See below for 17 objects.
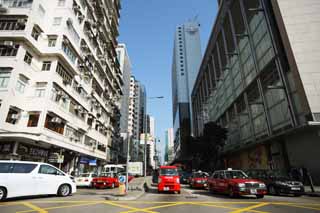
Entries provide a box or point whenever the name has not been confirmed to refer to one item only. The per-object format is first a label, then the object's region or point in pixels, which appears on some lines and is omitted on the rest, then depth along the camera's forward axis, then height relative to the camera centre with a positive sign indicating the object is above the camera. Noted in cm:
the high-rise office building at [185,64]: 11856 +6810
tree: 3678 +570
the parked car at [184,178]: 2988 -68
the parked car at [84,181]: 2058 -63
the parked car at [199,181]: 1962 -75
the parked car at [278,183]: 1333 -75
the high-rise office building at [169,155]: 17812 +1677
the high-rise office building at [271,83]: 2009 +1142
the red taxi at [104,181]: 1950 -63
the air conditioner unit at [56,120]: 2109 +574
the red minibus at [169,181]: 1495 -54
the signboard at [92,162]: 3336 +200
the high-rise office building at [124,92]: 7318 +3188
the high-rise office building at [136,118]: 9352 +3013
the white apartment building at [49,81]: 1852 +1035
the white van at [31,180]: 994 -25
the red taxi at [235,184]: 1171 -71
